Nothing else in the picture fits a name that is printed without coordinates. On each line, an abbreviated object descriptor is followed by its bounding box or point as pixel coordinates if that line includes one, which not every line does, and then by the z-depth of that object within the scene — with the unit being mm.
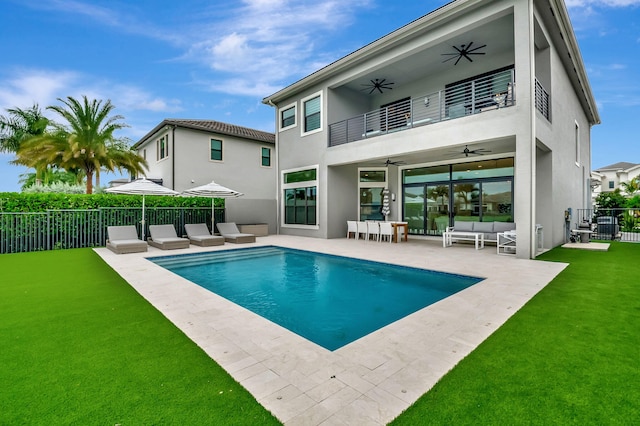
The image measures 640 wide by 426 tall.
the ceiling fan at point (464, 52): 11258
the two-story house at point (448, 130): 9141
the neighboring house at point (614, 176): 41156
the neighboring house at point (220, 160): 17453
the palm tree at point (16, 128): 23641
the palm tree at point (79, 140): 16922
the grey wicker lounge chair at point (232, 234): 13172
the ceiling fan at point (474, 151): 11848
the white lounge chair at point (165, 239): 11117
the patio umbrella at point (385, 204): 15183
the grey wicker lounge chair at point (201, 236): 12133
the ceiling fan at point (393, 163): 14418
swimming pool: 4523
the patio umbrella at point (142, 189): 11281
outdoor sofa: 11180
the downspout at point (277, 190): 17453
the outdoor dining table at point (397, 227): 13098
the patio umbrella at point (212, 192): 13086
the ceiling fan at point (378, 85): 14383
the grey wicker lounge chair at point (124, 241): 10187
